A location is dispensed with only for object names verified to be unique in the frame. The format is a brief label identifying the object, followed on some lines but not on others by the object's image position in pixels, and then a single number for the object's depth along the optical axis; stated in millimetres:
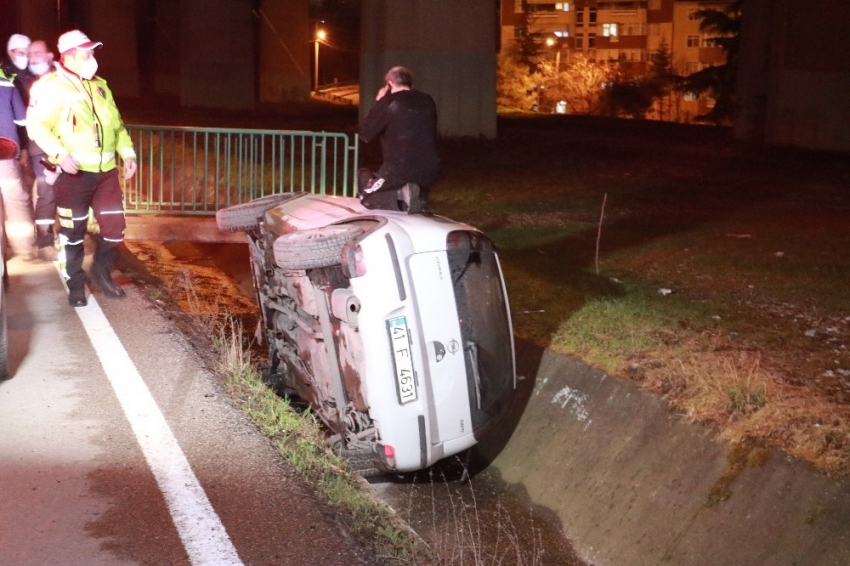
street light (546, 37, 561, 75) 54312
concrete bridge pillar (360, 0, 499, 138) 23859
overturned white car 5320
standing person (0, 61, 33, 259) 8969
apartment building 70188
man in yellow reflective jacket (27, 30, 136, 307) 7355
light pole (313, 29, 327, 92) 61719
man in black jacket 7316
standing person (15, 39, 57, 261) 9344
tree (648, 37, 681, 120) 51406
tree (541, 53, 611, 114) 51156
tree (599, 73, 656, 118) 49531
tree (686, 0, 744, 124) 48938
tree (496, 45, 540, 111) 53188
